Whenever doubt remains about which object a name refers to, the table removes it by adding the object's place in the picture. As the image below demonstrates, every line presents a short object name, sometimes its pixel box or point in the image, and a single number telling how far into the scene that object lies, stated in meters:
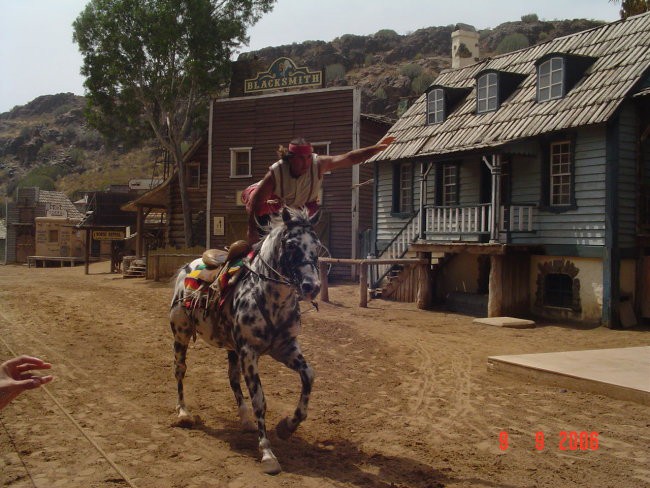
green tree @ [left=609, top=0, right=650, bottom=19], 22.25
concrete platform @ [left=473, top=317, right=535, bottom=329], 14.47
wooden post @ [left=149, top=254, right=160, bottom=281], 24.91
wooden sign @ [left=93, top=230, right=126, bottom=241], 33.19
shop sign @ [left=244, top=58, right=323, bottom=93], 27.27
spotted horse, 5.60
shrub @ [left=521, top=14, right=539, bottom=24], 75.22
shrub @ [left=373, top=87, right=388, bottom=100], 62.79
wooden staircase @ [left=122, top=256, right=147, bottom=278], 27.83
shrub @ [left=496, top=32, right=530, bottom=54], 65.94
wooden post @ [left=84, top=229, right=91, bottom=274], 31.26
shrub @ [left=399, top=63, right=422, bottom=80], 65.00
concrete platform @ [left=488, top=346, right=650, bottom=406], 7.81
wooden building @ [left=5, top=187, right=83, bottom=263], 43.84
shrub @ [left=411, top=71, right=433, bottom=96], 60.78
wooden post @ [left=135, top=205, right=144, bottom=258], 30.70
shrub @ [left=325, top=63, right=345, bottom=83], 72.06
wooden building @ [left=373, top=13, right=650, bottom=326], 14.64
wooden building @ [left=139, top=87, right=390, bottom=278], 25.69
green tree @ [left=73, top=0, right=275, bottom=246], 28.48
